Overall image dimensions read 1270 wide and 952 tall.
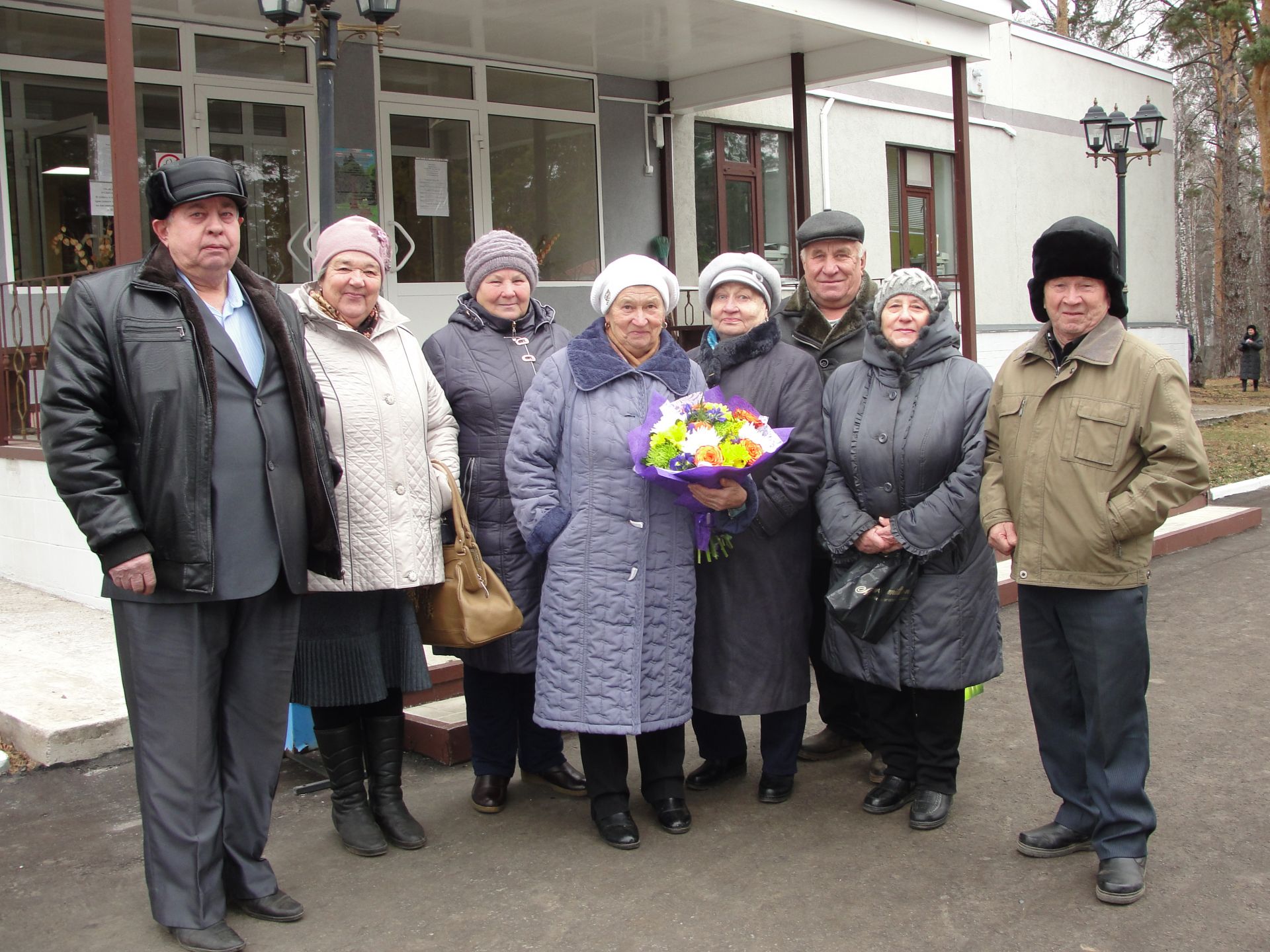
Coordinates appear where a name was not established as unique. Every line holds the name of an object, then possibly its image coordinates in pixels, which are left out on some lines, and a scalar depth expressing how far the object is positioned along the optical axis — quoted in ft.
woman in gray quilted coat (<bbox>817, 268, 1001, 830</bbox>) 13.32
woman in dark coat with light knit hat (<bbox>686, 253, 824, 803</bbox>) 14.12
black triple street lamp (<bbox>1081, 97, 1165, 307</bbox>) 47.62
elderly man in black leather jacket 10.50
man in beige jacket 11.57
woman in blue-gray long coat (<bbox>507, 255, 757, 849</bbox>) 13.09
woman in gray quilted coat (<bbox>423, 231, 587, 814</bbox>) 14.17
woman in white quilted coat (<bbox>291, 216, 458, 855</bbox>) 12.73
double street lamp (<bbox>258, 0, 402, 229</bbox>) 22.39
